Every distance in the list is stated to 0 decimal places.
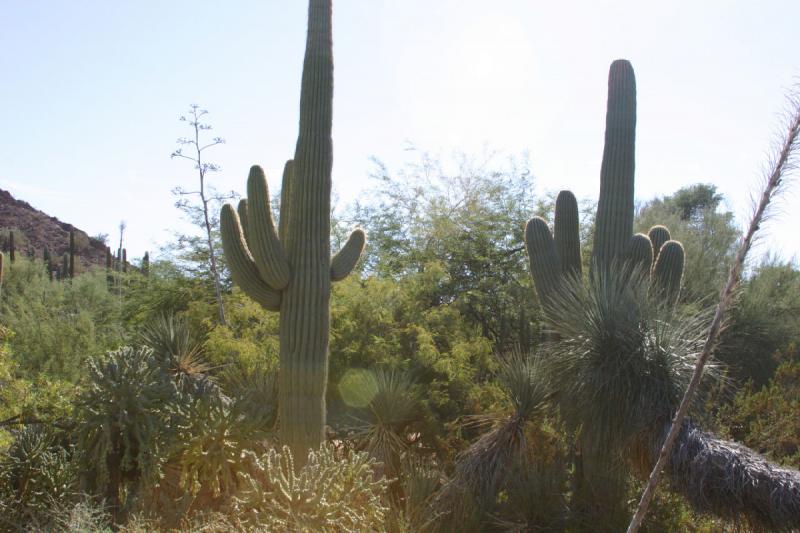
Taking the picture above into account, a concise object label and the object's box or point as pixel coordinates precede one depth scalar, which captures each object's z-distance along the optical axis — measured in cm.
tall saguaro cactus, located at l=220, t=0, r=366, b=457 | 723
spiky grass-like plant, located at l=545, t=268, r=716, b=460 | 613
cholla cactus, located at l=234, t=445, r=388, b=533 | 454
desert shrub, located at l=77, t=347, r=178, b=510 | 656
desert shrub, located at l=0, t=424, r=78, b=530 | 662
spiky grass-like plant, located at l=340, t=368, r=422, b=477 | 812
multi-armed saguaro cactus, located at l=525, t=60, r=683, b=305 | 796
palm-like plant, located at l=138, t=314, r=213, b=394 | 835
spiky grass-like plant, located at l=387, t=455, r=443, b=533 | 589
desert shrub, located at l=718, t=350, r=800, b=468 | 834
